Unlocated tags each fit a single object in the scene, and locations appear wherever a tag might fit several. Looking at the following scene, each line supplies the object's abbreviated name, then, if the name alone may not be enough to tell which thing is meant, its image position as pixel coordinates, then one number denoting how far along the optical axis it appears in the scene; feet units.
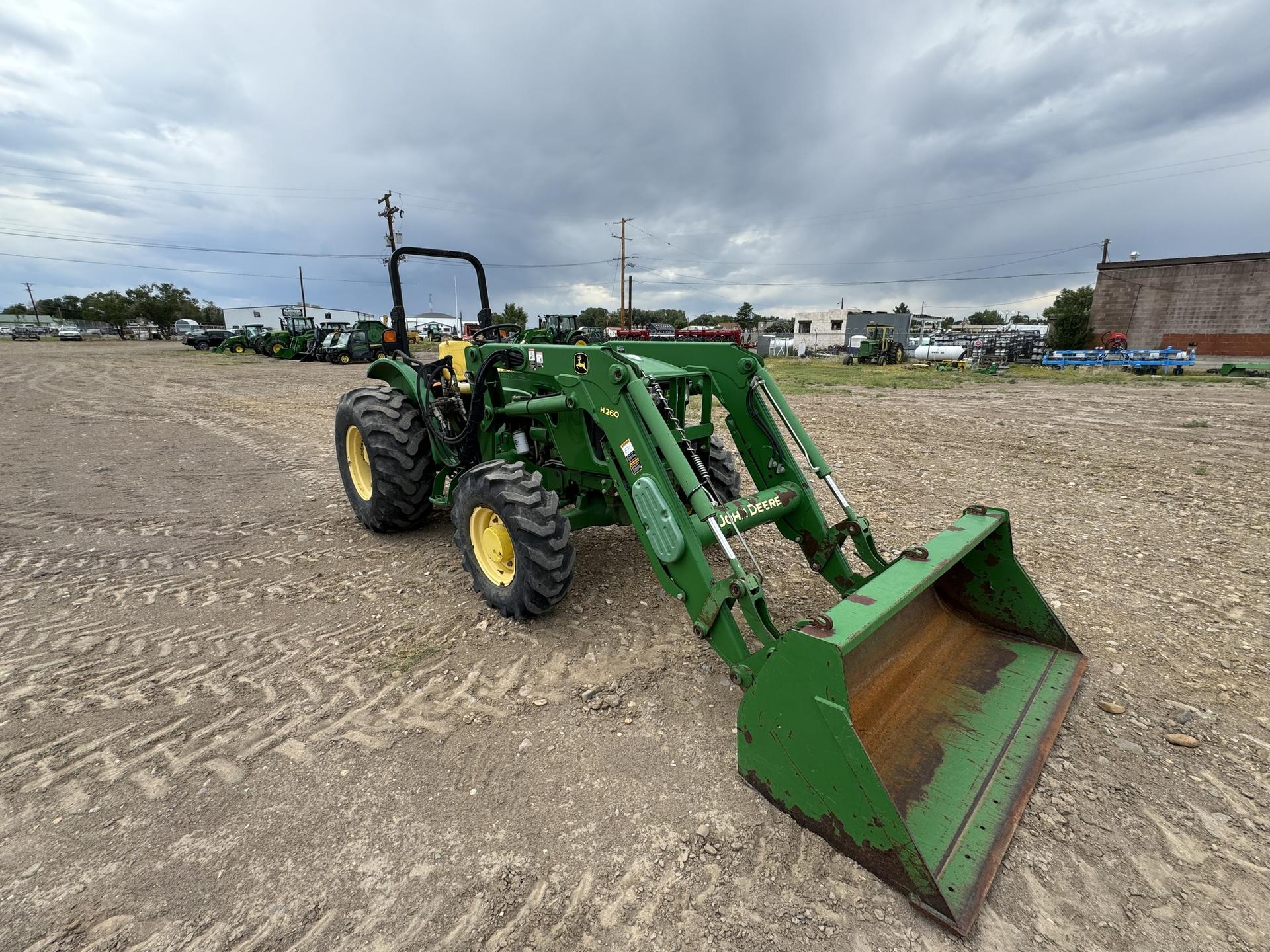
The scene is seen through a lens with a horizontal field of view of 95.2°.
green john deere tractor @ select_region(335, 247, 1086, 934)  6.59
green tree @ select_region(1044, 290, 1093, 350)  108.47
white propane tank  100.27
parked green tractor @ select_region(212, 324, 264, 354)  104.63
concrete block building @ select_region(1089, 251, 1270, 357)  95.20
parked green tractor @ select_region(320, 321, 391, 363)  82.17
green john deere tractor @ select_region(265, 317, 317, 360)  88.89
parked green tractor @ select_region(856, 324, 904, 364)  98.48
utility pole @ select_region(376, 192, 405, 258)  107.55
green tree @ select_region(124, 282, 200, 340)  218.18
